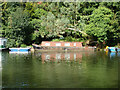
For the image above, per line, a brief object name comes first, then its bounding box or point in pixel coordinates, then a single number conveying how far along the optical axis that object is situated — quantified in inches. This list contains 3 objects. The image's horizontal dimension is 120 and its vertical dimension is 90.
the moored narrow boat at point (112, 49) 2757.6
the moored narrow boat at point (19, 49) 2689.5
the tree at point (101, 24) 2834.6
